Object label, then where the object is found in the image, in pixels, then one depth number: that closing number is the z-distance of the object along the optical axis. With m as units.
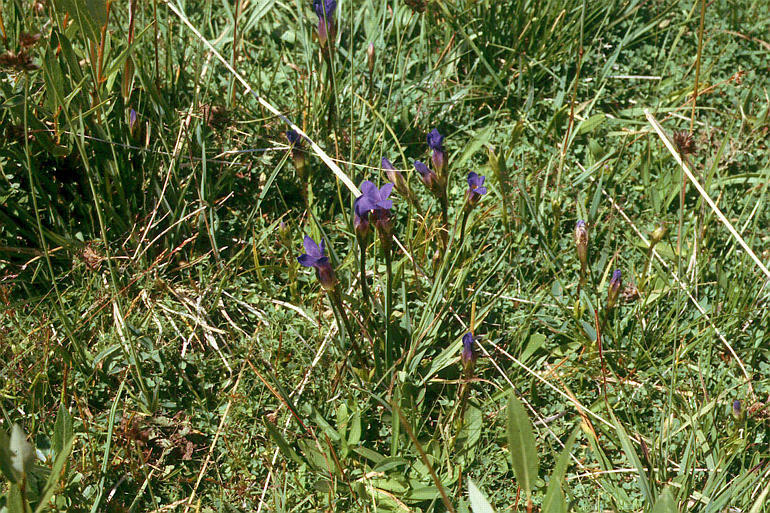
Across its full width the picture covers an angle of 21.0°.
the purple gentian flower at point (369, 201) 1.42
